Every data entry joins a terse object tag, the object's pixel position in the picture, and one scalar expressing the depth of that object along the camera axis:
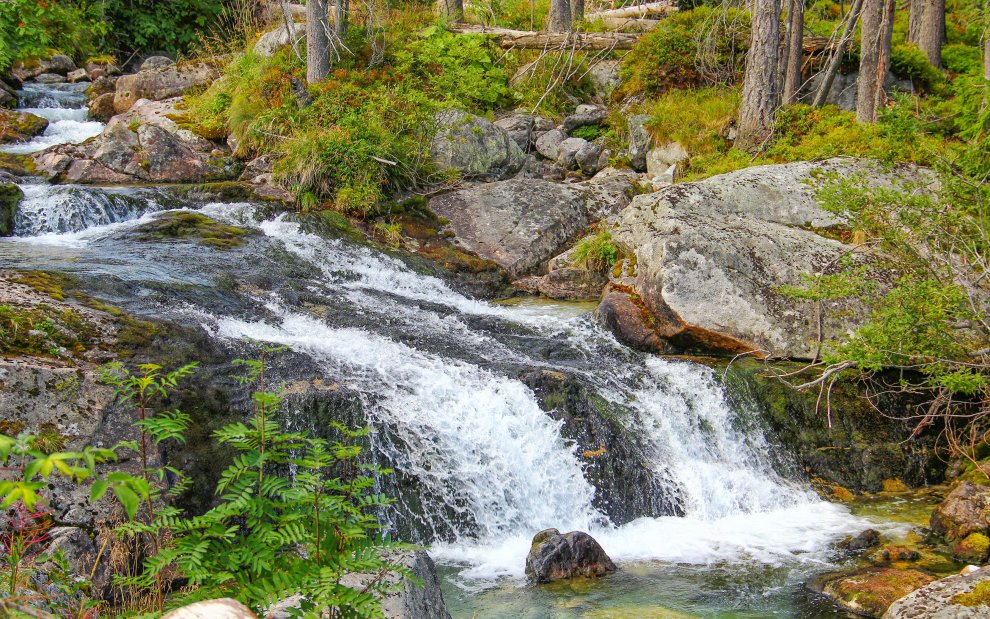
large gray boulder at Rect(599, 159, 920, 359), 8.78
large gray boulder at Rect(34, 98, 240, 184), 12.77
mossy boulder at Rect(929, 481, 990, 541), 6.17
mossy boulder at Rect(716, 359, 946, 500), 7.68
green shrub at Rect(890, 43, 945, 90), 14.73
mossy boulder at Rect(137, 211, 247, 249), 10.21
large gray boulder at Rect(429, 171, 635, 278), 12.38
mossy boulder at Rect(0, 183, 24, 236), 9.95
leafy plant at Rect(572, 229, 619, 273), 11.28
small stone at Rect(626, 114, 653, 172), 14.71
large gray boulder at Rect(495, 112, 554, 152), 15.64
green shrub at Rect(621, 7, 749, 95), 15.47
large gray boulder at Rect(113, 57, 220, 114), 16.73
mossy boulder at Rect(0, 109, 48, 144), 14.38
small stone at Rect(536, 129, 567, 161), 15.42
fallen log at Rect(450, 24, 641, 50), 17.58
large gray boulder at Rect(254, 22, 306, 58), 15.61
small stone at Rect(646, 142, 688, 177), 14.14
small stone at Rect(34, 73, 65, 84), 18.81
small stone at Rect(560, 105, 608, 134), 16.03
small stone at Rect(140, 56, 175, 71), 17.47
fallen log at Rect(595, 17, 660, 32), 18.05
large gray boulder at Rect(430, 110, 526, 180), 13.84
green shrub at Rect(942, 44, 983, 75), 15.80
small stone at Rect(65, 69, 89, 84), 19.30
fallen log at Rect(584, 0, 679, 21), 19.36
